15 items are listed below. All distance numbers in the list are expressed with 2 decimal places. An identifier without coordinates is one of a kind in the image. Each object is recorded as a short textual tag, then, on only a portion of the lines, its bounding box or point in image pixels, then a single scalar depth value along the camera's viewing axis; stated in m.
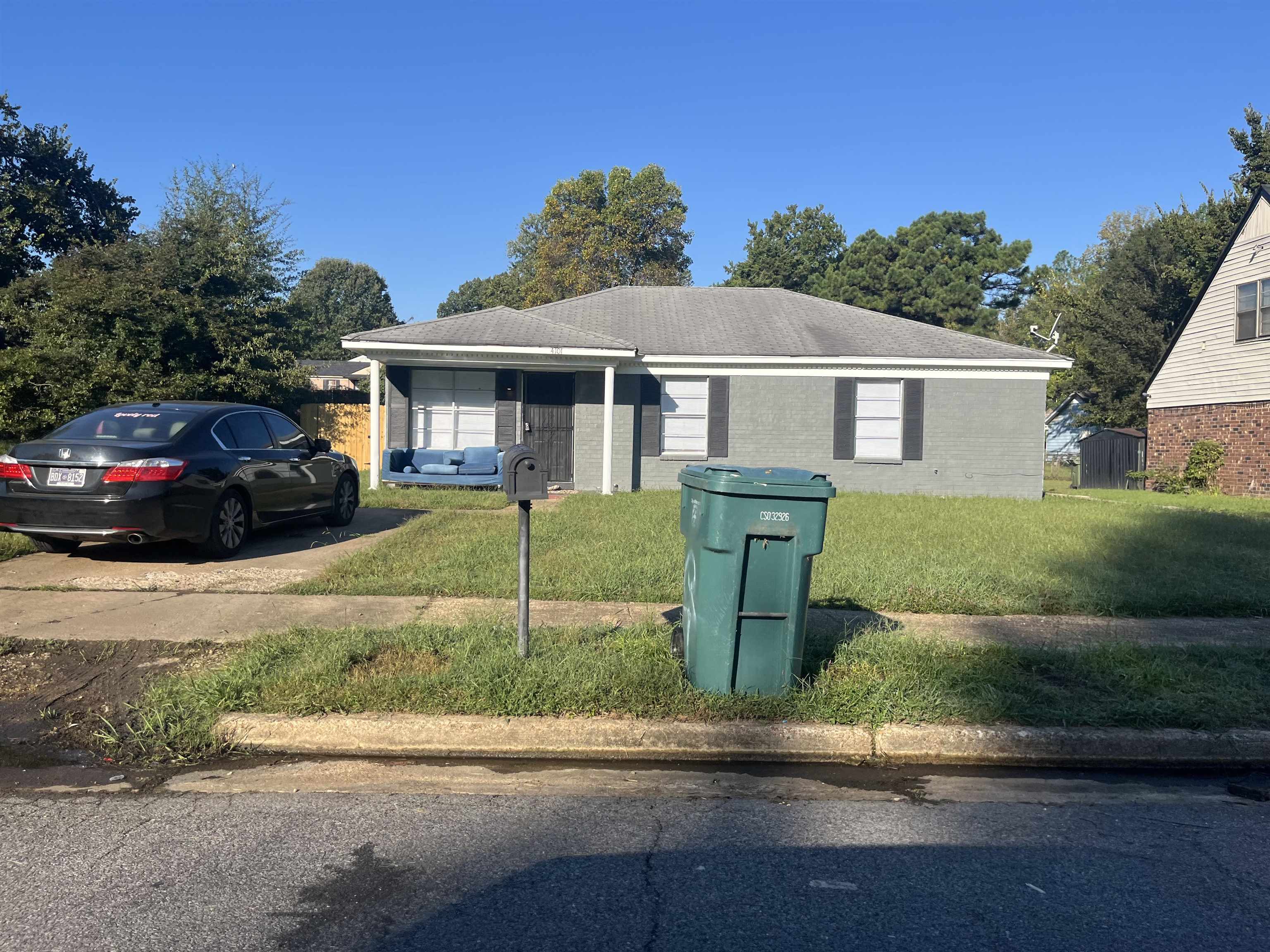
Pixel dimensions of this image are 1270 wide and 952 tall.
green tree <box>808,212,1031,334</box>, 46.56
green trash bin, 4.62
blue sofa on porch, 15.48
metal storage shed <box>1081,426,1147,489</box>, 27.66
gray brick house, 16.80
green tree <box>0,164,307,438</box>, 16.83
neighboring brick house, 21.00
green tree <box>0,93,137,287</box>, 25.23
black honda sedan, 7.35
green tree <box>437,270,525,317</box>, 61.16
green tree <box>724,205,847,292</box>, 50.34
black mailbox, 4.93
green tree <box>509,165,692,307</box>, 42.72
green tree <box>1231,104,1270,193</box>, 29.19
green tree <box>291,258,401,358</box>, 69.56
